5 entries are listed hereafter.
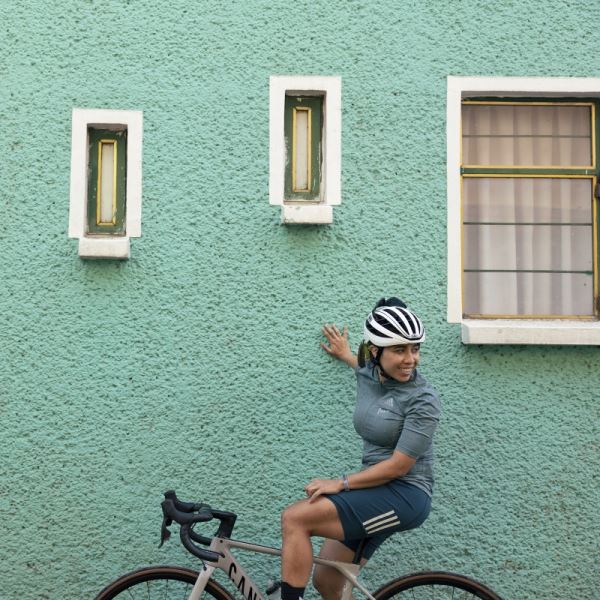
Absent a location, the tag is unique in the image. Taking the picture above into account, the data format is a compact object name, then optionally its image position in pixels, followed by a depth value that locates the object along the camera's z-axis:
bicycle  3.60
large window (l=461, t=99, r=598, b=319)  4.66
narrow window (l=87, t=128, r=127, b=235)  4.49
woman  3.47
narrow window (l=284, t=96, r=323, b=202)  4.52
